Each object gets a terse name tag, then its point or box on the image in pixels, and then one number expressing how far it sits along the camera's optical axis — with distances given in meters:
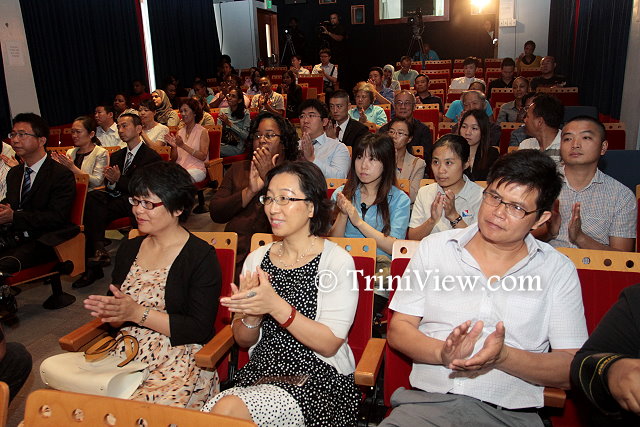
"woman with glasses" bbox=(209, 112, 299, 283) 2.91
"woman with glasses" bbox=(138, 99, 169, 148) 5.55
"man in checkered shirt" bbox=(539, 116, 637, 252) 2.47
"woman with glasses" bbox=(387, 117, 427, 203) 3.68
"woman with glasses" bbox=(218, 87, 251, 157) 6.59
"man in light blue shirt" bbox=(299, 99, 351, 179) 3.96
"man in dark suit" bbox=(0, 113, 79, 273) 3.40
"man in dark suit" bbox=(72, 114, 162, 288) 4.11
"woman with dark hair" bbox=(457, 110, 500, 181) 3.70
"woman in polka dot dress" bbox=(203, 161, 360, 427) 1.61
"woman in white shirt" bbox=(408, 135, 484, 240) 2.72
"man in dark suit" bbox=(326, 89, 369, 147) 5.07
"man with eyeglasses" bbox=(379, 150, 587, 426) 1.54
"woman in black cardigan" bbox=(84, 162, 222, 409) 1.92
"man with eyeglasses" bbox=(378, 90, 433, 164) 4.73
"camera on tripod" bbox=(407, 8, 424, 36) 12.06
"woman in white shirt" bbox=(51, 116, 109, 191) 4.47
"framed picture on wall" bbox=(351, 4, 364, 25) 14.34
